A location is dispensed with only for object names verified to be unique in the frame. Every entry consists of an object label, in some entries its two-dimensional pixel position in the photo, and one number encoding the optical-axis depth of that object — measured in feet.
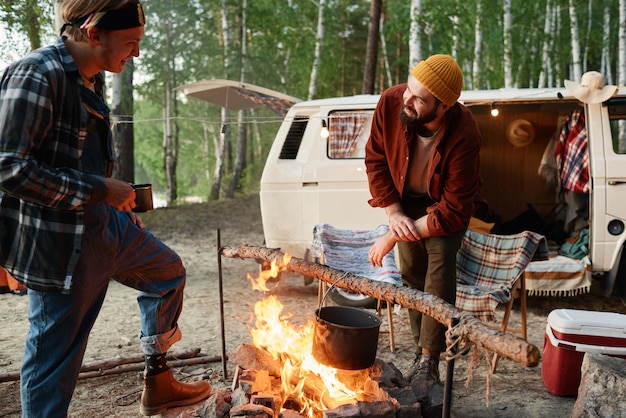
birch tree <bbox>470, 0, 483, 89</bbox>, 49.11
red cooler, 10.49
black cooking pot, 8.16
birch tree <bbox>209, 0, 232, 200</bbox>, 51.82
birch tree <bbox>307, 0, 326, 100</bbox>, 47.80
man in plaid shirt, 6.05
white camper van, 15.71
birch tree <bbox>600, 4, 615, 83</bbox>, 58.75
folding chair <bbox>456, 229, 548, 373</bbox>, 12.25
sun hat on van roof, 15.64
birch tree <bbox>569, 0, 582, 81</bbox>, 46.21
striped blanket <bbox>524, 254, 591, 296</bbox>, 15.99
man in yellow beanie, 9.30
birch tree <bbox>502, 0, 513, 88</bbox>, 44.75
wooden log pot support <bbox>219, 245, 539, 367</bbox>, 5.26
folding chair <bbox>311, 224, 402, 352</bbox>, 14.12
